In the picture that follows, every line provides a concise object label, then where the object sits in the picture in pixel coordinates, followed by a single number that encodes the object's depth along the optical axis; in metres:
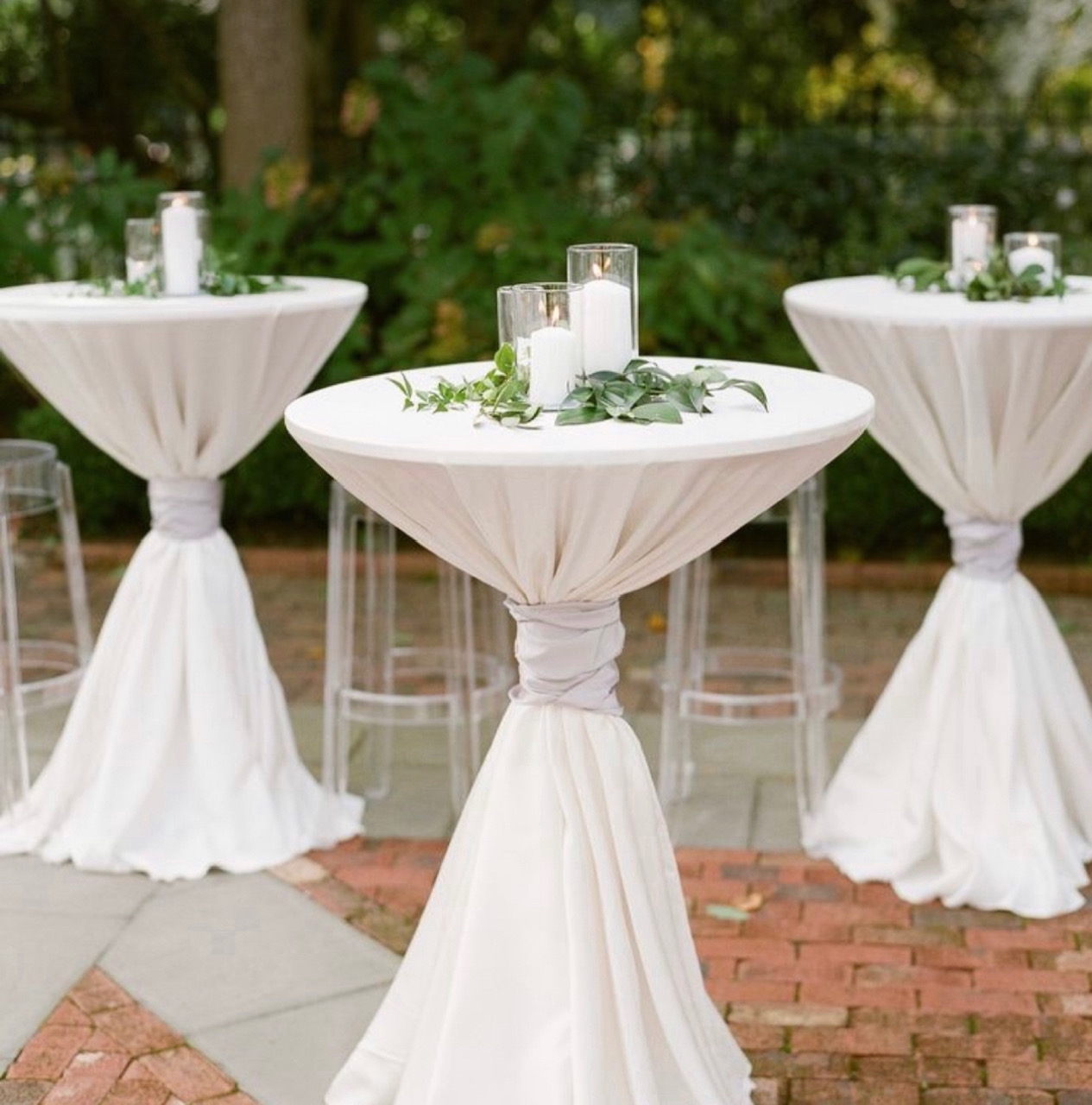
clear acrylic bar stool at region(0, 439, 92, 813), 4.71
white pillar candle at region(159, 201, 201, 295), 4.48
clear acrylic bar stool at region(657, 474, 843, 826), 4.61
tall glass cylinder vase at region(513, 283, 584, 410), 3.09
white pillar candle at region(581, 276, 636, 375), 3.16
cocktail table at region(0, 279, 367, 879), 4.30
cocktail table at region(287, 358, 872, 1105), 2.86
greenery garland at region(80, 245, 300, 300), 4.49
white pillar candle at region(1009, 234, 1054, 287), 4.34
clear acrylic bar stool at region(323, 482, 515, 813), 4.68
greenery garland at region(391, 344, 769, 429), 2.99
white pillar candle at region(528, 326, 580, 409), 3.09
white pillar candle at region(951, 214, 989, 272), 4.57
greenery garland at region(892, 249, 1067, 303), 4.25
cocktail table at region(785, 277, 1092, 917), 4.02
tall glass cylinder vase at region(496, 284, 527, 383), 3.13
